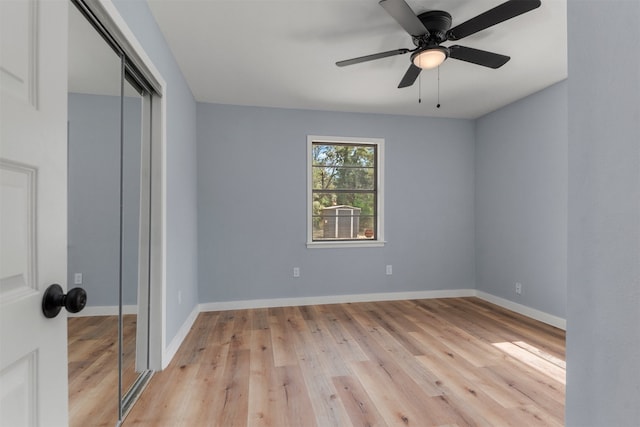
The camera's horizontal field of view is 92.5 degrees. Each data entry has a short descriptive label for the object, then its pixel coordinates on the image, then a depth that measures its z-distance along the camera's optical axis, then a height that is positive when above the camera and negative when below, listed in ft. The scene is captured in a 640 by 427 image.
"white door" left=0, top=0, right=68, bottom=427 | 2.05 +0.05
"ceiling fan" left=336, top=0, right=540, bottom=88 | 5.51 +3.72
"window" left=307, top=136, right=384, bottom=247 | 13.47 +1.00
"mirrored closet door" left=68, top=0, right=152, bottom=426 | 4.33 -0.17
